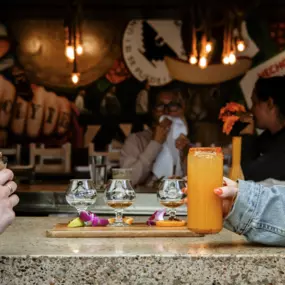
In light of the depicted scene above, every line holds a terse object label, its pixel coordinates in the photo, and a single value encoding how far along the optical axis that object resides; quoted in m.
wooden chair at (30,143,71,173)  6.64
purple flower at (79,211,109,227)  2.30
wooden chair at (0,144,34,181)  6.26
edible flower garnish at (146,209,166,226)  2.38
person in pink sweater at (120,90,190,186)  6.07
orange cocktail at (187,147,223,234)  1.91
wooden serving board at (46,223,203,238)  2.12
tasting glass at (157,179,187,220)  2.44
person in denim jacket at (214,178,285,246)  1.88
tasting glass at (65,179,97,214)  2.39
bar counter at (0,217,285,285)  1.74
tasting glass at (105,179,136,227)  2.32
